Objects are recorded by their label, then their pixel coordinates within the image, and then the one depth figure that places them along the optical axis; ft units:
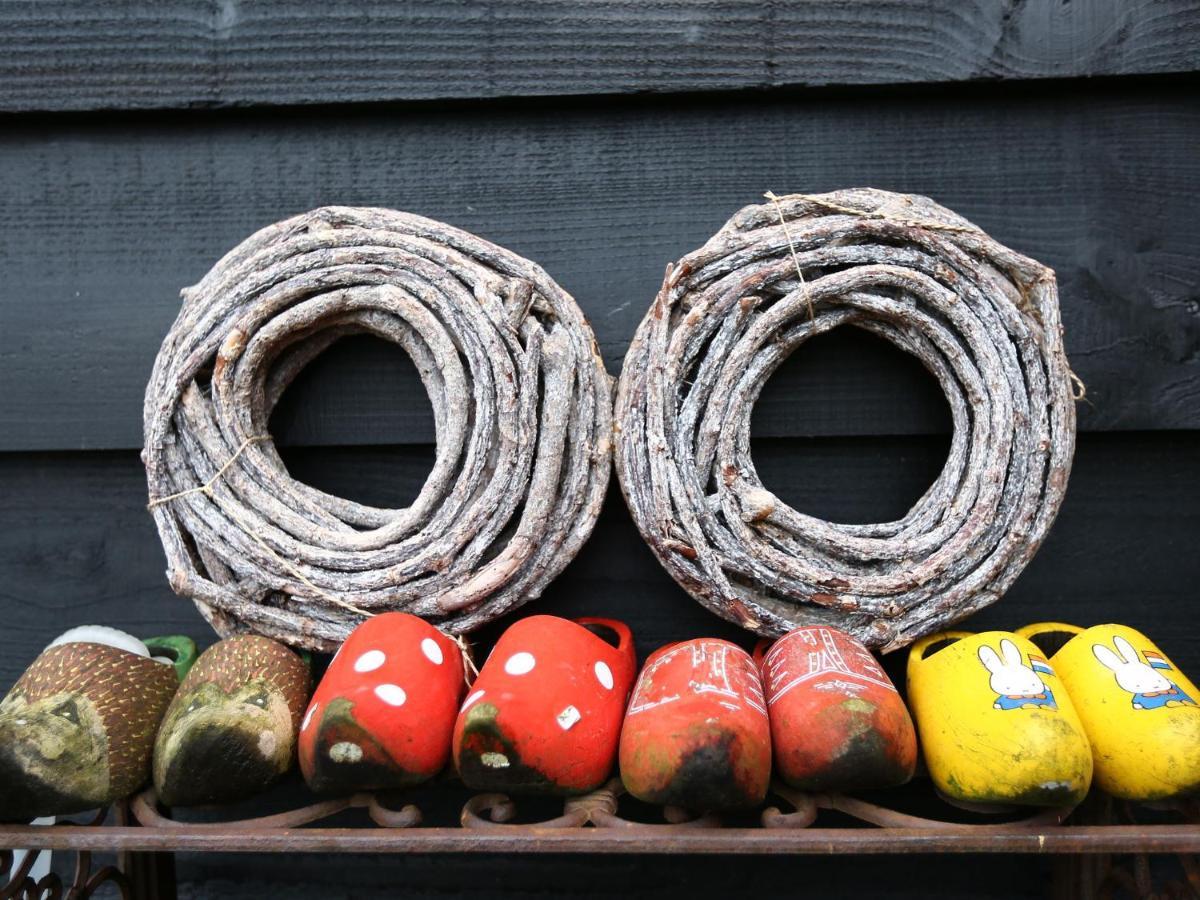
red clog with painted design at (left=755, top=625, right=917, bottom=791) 2.14
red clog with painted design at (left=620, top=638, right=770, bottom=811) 2.08
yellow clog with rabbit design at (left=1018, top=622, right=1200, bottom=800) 2.23
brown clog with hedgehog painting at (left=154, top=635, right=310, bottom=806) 2.32
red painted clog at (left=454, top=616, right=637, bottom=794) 2.17
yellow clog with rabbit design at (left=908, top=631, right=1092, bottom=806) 2.15
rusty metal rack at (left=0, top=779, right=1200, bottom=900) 2.21
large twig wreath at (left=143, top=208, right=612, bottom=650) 2.83
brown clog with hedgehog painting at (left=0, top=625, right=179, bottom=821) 2.31
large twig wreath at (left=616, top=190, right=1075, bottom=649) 2.78
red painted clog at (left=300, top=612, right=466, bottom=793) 2.20
